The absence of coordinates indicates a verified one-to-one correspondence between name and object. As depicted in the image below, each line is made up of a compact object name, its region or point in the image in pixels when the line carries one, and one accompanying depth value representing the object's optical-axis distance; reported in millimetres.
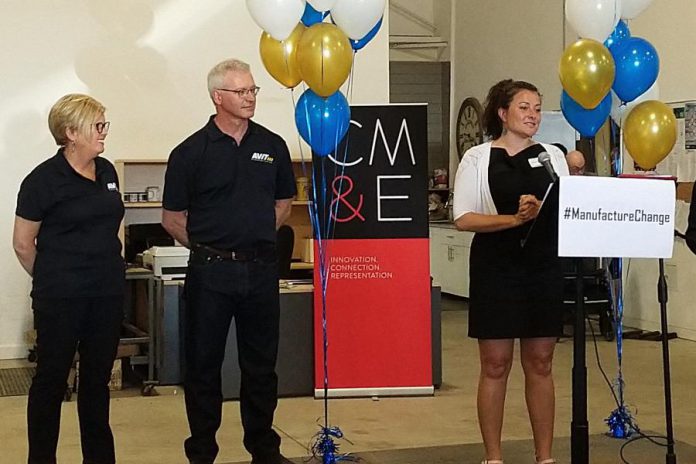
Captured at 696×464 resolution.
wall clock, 11500
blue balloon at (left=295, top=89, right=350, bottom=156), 4531
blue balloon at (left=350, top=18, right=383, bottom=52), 4758
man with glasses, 4129
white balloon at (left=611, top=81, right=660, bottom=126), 4832
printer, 6379
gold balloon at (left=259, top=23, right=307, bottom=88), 4539
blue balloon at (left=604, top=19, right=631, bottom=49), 4773
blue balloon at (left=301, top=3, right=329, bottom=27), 4672
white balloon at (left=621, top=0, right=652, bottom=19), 4699
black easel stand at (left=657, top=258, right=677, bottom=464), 3969
